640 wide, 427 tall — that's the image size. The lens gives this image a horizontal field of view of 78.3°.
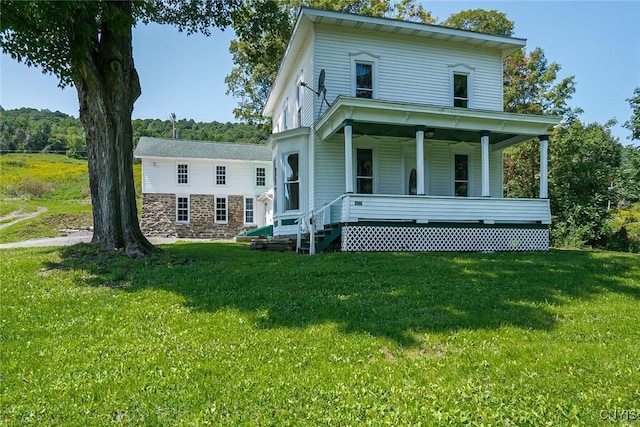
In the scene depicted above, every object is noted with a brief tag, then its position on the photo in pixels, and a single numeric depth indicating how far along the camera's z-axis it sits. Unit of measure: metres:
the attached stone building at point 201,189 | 25.59
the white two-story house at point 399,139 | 11.42
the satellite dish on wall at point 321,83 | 12.61
